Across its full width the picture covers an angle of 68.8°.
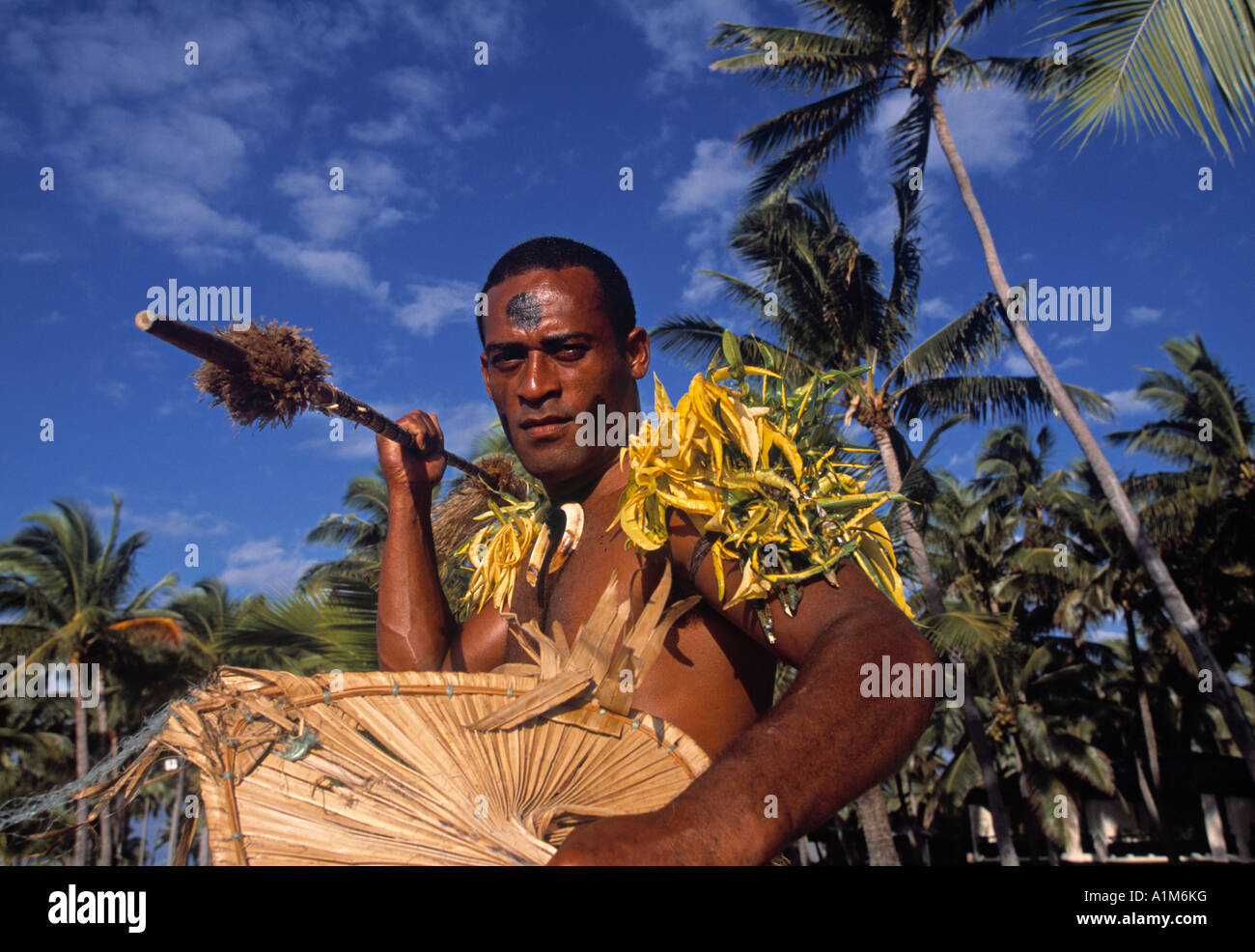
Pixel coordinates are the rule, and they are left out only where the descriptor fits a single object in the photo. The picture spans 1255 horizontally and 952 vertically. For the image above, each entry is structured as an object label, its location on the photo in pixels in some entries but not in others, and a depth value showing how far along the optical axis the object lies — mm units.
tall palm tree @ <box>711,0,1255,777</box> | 13625
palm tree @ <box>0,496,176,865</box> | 22344
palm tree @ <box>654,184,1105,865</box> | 15477
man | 1136
